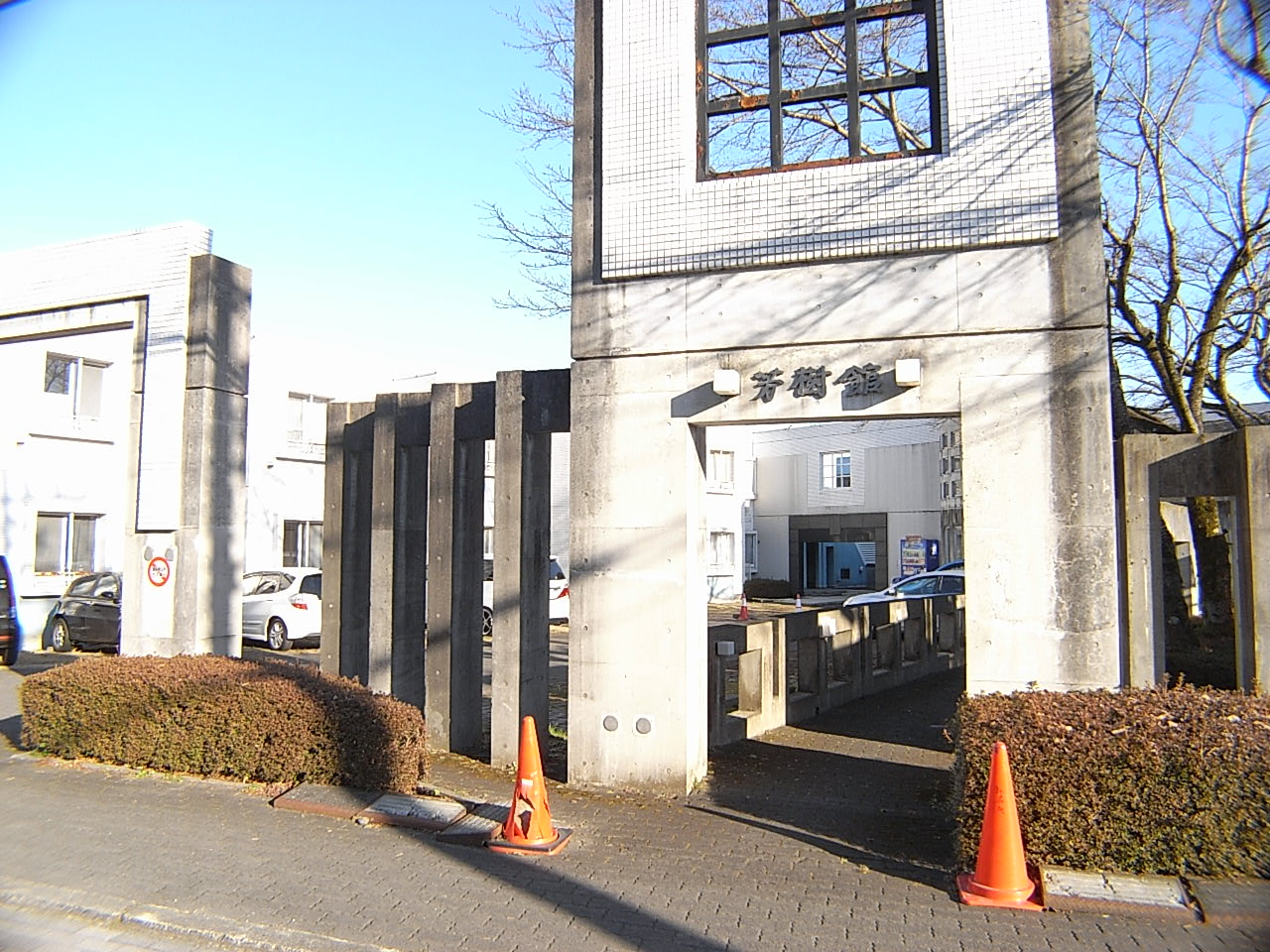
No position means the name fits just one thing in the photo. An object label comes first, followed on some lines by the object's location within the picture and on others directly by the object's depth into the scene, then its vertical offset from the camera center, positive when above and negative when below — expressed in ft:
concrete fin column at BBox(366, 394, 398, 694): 33.45 -0.54
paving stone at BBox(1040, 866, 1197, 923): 17.90 -6.42
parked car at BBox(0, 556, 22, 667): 56.07 -4.27
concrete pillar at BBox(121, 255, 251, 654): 36.09 +0.56
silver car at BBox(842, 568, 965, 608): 66.48 -3.12
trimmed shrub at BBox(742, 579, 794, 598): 125.80 -5.95
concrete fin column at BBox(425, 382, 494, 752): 32.35 -0.61
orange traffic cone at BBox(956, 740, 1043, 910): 18.83 -5.81
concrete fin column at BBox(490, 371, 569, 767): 30.40 -0.22
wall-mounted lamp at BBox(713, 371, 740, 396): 26.96 +4.18
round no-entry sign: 36.29 -1.00
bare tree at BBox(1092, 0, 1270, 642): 44.52 +10.55
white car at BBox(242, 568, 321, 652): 65.77 -4.66
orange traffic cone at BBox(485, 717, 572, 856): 22.26 -6.04
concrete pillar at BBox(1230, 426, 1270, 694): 27.61 -0.58
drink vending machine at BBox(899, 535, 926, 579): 135.03 -2.08
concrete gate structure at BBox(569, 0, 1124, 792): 24.52 +5.71
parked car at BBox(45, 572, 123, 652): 59.82 -4.29
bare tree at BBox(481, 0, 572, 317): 51.55 +15.38
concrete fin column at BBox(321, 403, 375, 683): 35.29 -0.01
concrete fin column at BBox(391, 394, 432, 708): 33.86 -0.09
